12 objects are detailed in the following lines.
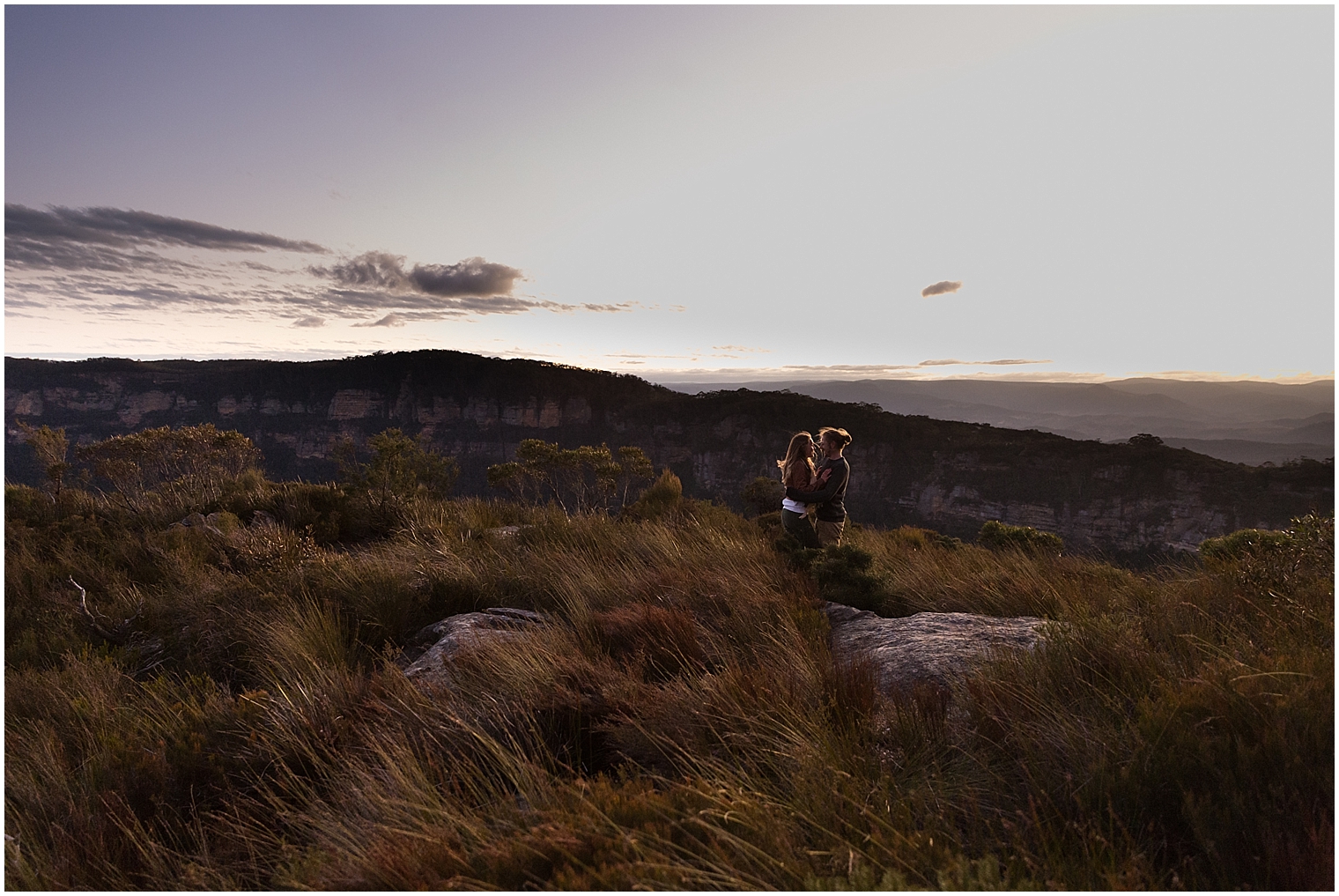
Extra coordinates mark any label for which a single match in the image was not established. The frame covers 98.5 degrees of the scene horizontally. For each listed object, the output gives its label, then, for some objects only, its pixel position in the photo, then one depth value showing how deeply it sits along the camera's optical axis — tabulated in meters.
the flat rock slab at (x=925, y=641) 2.82
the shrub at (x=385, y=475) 8.20
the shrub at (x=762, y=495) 17.22
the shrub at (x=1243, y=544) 3.75
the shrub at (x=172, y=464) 8.81
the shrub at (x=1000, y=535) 11.43
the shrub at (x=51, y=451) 9.23
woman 5.87
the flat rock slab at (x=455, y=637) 3.10
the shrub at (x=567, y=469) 11.61
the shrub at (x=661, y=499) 9.27
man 6.14
